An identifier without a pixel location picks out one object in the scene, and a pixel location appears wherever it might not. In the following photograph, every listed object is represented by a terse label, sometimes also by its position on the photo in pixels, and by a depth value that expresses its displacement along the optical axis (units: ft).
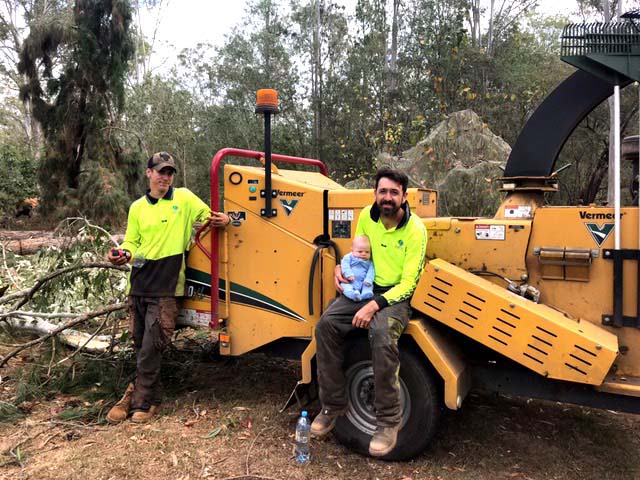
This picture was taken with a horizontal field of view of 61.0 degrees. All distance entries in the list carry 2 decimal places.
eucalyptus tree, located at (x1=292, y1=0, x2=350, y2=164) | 73.10
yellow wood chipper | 11.10
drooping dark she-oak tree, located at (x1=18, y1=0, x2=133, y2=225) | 59.41
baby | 12.41
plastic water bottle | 12.55
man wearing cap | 15.01
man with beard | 11.65
